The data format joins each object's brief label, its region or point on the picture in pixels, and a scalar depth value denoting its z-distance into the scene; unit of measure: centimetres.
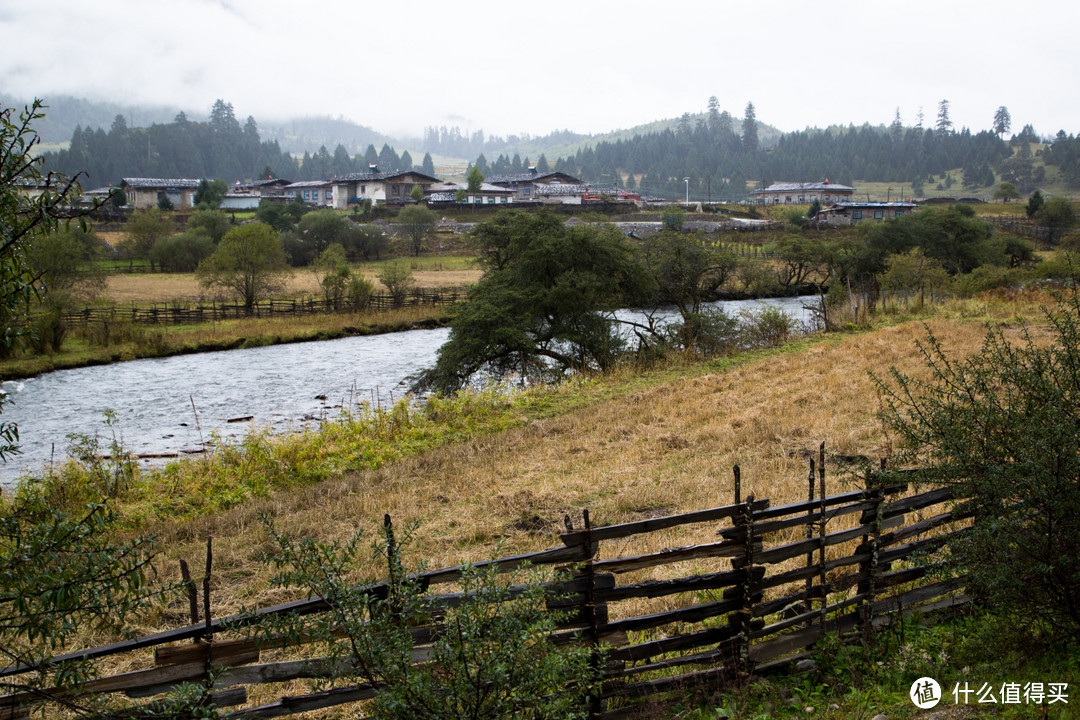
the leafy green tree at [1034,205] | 8238
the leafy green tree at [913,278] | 3338
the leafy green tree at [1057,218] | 7300
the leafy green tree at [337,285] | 4800
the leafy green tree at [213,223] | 7194
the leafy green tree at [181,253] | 6656
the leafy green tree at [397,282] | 4919
